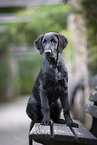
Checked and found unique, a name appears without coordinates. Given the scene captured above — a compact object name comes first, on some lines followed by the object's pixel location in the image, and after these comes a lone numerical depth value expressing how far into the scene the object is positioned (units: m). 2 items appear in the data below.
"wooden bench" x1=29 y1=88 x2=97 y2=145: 4.03
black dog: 4.33
